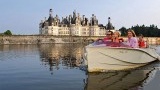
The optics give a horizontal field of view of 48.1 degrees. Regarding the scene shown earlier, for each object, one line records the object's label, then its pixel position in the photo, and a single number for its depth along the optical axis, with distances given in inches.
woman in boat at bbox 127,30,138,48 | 355.8
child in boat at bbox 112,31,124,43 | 345.2
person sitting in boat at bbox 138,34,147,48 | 408.1
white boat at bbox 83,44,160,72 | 327.6
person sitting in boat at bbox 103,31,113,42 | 349.9
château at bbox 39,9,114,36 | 3219.4
